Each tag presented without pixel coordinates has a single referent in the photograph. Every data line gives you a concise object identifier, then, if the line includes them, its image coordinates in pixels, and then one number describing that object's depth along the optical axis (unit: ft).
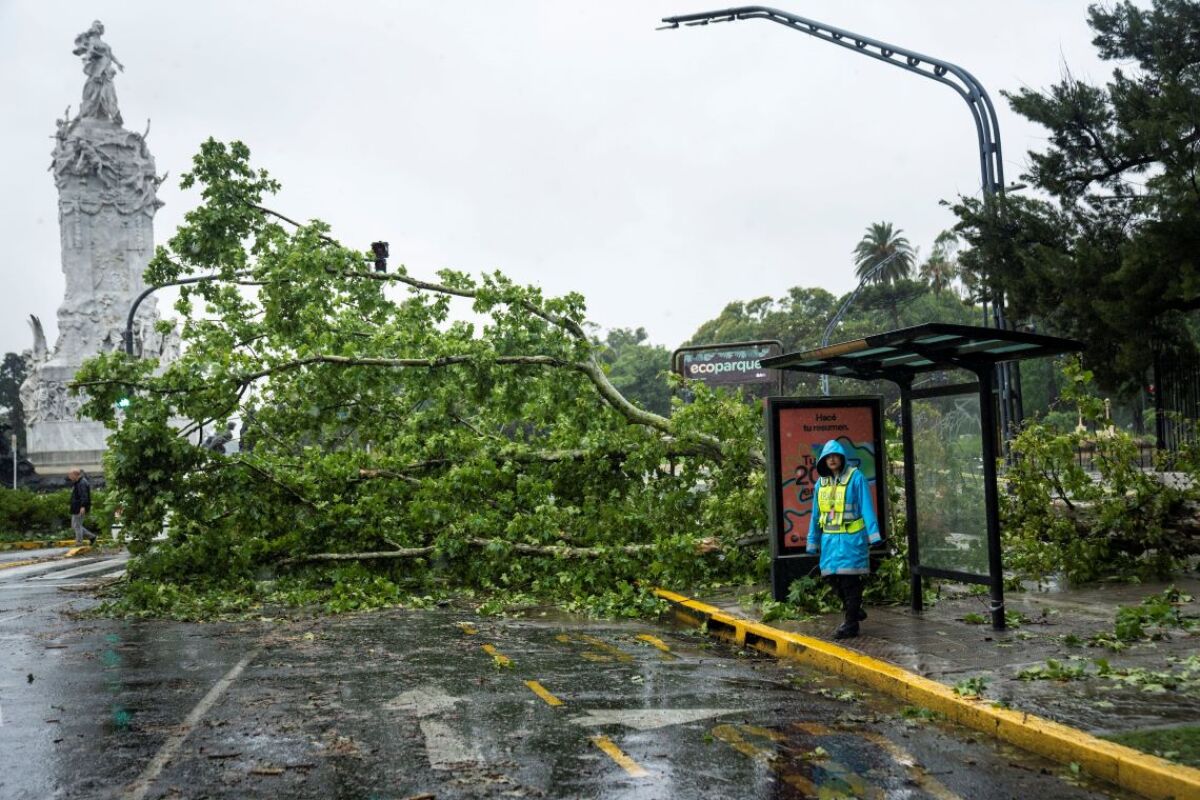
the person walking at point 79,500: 79.36
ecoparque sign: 69.56
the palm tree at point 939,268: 249.96
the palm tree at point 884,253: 241.14
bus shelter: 30.27
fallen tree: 43.93
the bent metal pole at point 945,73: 50.08
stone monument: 143.43
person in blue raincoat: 30.68
